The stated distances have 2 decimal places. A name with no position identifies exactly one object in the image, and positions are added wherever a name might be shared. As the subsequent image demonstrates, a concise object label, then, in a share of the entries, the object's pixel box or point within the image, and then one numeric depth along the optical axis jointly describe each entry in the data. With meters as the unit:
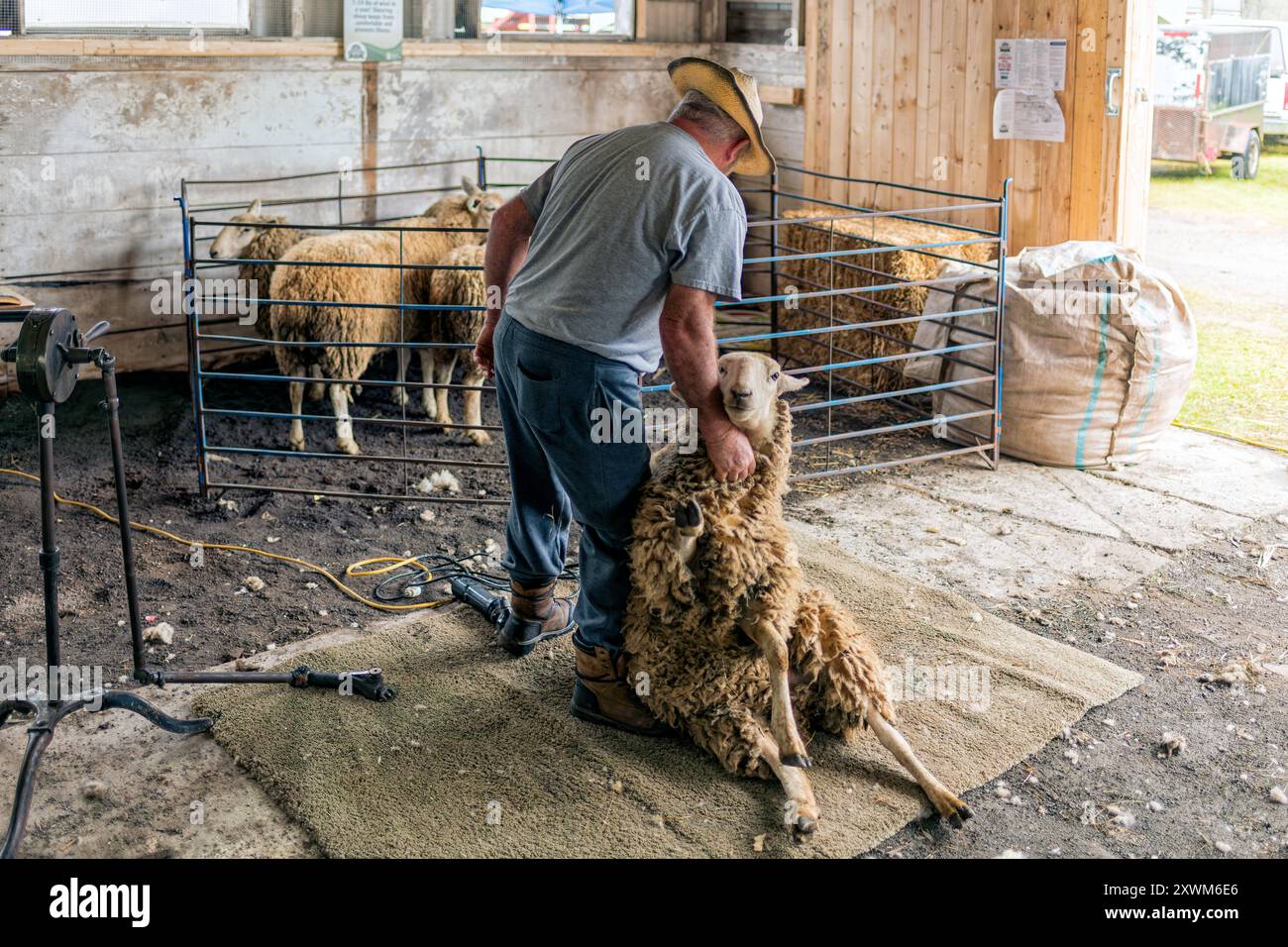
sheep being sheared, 3.43
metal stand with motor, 3.21
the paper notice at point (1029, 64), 6.87
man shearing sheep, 3.31
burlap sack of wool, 5.98
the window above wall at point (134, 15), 6.84
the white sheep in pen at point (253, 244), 7.28
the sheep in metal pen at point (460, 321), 6.53
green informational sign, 7.89
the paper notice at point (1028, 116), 6.92
